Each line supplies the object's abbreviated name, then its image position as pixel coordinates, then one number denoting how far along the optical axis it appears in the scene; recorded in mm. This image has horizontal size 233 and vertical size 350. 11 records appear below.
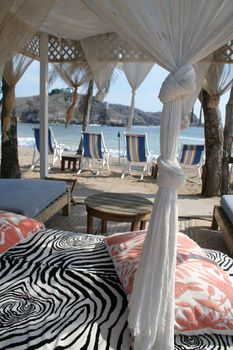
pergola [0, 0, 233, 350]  1349
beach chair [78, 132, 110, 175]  7512
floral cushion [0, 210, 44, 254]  1955
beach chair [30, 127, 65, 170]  7664
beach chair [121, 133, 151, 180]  7164
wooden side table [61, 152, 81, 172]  7852
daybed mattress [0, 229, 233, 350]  1239
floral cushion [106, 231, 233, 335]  1356
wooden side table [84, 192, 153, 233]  3078
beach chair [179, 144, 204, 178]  7301
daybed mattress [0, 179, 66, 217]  2807
